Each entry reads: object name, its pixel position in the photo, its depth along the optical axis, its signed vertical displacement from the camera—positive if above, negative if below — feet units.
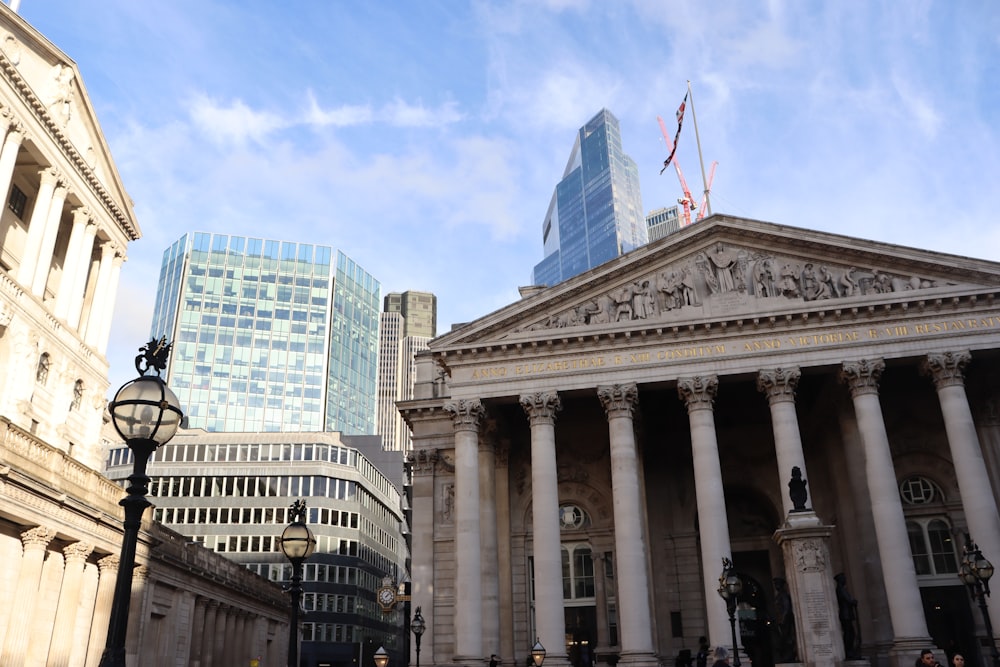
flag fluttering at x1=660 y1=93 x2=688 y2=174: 174.75 +107.58
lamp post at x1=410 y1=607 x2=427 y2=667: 116.47 +4.73
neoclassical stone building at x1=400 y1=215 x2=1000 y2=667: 112.06 +30.71
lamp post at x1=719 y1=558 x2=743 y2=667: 75.46 +5.76
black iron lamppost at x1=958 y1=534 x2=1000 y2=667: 72.97 +6.44
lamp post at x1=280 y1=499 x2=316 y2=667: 48.73 +6.55
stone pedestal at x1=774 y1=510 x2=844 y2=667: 70.54 +4.96
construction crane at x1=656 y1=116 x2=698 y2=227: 318.61 +184.28
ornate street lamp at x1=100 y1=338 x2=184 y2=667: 32.76 +9.19
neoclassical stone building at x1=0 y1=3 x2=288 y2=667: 82.58 +36.23
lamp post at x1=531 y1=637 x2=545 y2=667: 102.78 +0.52
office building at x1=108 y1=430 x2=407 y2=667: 266.77 +48.09
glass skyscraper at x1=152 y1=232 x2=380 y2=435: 439.63 +170.46
